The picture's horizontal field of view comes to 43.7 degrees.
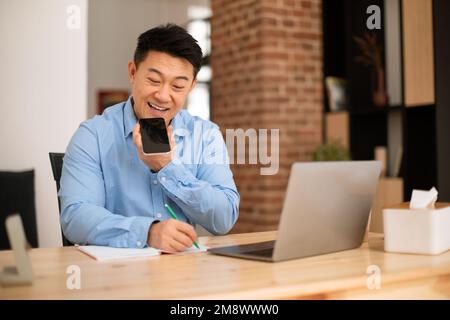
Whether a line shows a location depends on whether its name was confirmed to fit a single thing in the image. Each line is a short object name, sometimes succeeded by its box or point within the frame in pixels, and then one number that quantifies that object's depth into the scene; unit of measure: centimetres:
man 168
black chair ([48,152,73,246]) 190
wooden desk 101
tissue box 142
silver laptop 126
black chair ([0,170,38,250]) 257
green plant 424
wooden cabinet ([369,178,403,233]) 393
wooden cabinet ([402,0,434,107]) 365
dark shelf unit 351
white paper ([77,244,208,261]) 135
